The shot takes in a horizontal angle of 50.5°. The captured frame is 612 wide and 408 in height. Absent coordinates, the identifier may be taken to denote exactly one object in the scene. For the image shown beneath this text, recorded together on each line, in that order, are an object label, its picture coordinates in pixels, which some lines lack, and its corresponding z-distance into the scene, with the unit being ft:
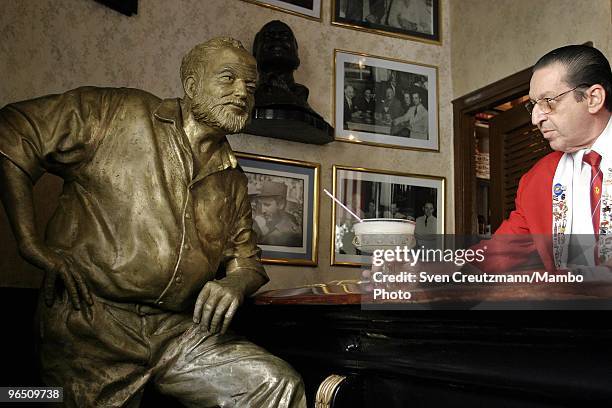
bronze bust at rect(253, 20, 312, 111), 12.01
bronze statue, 6.59
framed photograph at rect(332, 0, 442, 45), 14.69
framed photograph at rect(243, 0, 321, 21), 13.65
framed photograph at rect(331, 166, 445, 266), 13.88
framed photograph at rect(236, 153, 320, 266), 13.03
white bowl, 6.19
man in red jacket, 7.67
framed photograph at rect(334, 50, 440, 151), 14.38
